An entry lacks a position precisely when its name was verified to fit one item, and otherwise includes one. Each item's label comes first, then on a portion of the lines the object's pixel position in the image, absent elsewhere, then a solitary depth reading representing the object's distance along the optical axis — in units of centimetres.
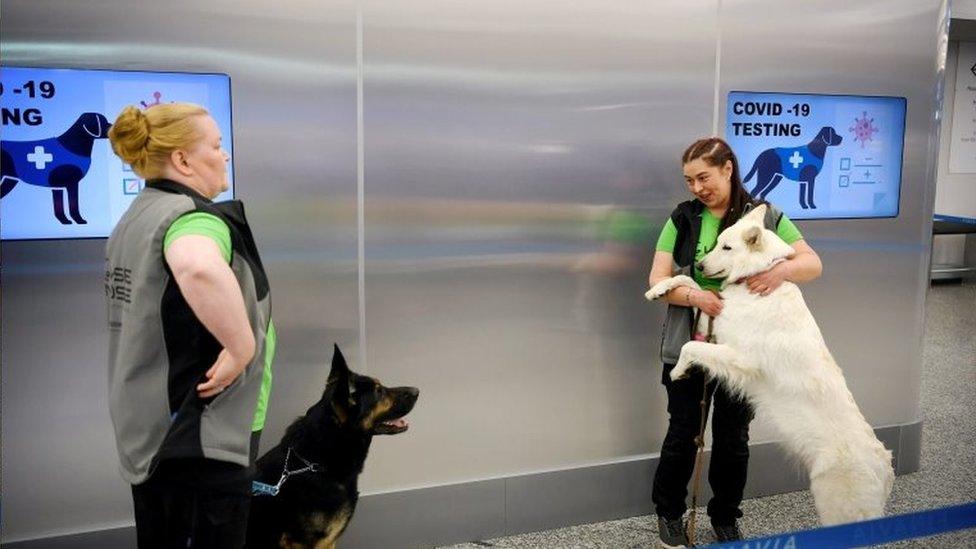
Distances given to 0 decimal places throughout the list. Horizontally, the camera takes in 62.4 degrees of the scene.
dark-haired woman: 291
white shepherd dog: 265
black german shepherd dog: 241
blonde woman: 176
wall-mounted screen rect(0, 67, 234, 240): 264
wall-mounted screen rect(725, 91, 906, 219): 371
